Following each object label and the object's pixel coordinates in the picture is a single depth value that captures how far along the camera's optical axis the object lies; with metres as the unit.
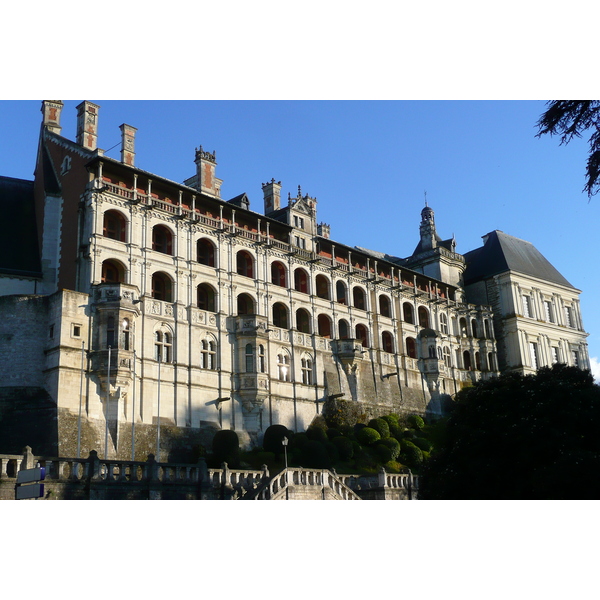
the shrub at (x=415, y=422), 52.91
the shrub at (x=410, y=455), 45.47
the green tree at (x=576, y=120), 17.03
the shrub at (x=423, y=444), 47.88
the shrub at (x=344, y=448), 43.00
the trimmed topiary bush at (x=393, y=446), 44.94
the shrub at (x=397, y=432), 48.75
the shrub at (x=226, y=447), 38.58
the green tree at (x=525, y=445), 22.45
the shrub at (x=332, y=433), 45.63
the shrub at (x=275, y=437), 41.75
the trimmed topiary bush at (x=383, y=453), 44.09
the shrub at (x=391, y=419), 49.81
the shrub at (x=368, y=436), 45.75
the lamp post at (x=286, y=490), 26.03
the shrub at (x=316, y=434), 43.72
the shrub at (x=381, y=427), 47.34
